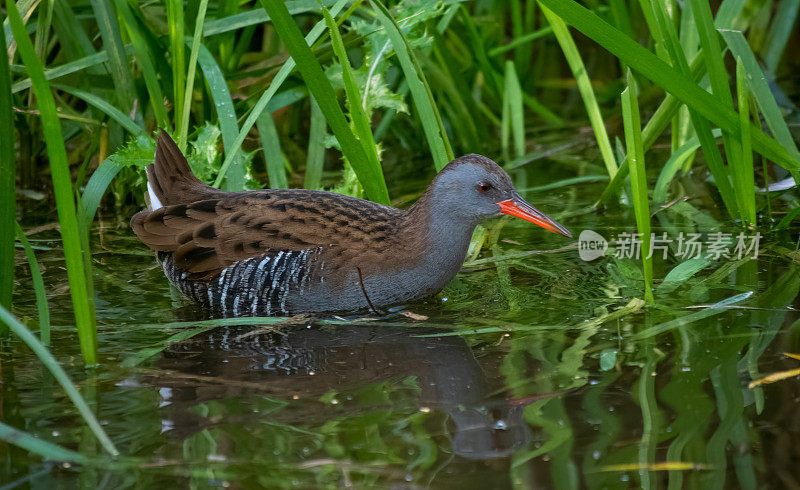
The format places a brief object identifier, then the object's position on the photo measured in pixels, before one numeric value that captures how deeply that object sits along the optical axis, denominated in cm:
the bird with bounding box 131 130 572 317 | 690
